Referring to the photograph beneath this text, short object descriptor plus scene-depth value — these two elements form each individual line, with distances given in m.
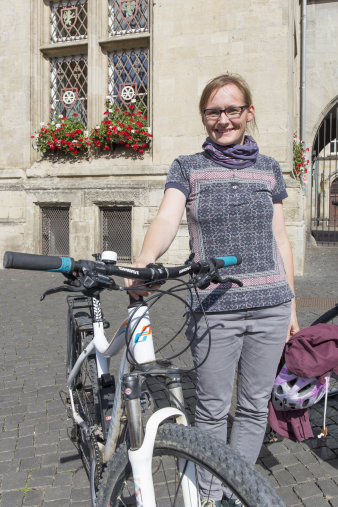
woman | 2.07
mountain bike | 1.38
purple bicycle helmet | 2.57
